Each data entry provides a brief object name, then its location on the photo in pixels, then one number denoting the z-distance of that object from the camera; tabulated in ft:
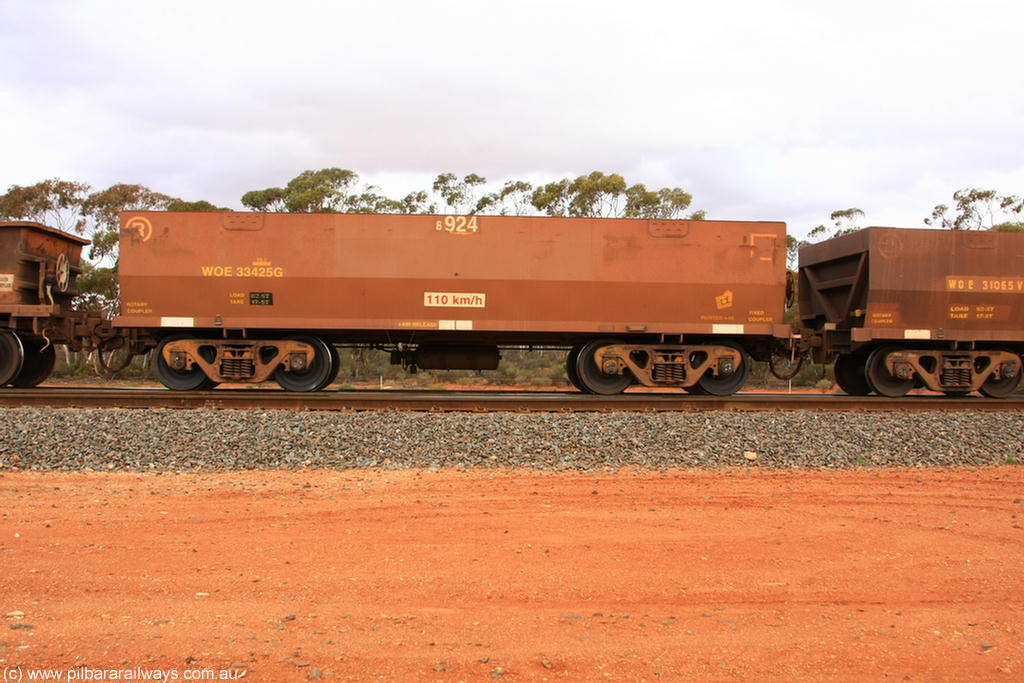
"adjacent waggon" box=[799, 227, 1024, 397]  34.40
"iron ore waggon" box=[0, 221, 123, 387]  33.71
